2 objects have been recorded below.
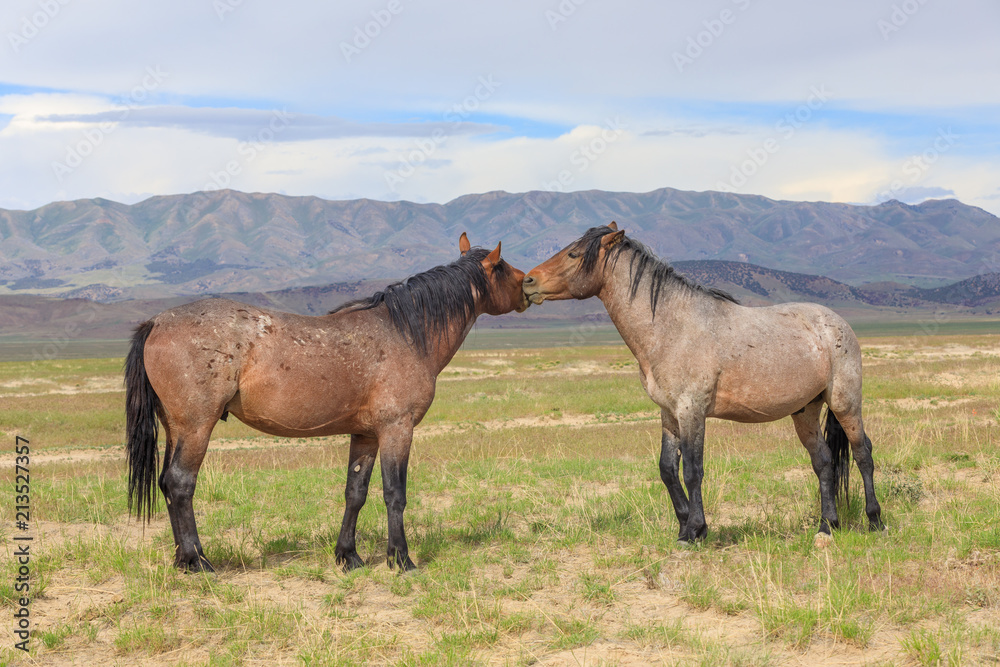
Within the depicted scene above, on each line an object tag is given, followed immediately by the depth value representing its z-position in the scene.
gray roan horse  6.94
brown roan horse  6.20
